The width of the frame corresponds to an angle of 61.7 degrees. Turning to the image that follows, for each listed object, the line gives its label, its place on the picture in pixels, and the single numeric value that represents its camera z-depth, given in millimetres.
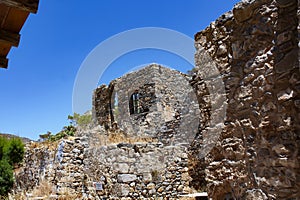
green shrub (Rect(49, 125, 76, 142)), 12164
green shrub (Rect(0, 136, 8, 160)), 12797
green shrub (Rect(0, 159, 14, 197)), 10247
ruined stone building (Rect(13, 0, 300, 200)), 2186
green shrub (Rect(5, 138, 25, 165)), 12594
